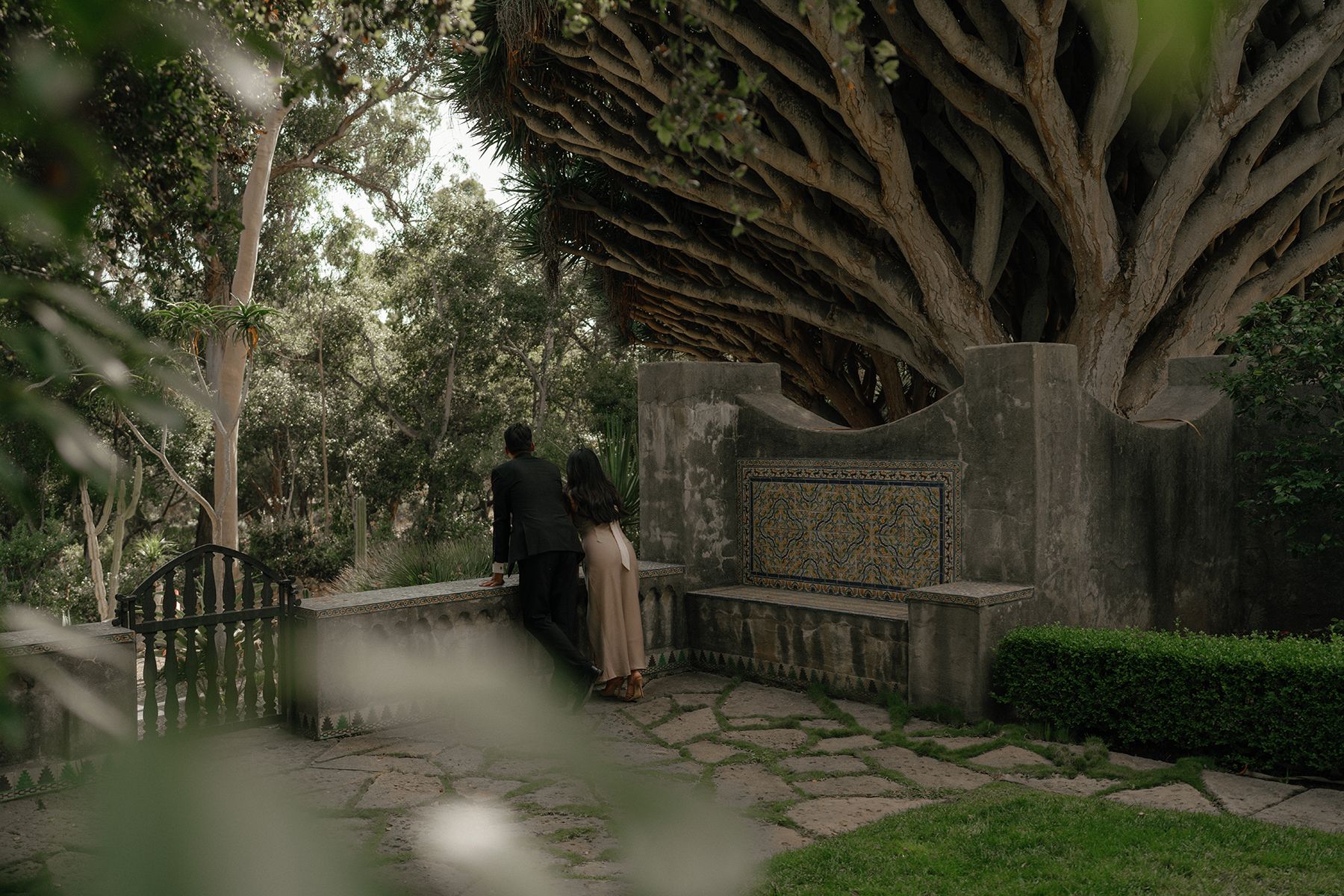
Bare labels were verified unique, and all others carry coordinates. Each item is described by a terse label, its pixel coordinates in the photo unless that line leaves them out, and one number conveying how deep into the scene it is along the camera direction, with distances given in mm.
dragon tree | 9773
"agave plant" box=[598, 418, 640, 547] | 12438
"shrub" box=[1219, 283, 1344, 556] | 7582
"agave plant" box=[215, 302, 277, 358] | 14000
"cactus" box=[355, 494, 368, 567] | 19250
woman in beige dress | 7441
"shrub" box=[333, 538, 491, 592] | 12781
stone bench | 7320
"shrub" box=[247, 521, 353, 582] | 25359
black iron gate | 5980
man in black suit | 7023
